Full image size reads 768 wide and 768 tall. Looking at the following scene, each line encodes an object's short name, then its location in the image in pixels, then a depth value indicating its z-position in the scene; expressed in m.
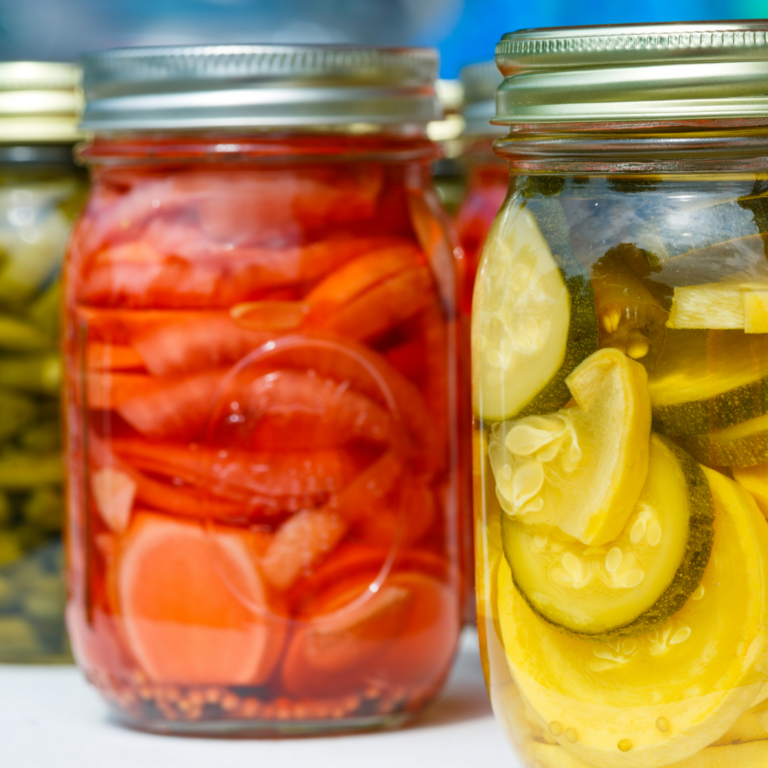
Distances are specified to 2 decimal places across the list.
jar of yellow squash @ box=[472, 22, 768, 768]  0.45
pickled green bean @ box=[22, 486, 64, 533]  0.57
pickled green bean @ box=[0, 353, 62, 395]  0.57
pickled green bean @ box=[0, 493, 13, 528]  0.57
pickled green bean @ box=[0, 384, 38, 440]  0.57
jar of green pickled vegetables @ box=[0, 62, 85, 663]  0.57
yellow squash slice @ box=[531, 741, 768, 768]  0.46
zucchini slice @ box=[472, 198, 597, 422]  0.46
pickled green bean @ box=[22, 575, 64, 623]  0.58
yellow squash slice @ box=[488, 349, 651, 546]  0.45
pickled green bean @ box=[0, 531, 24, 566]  0.57
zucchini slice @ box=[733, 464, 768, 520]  0.45
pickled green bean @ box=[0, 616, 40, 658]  0.58
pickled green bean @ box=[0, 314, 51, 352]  0.57
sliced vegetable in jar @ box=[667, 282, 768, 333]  0.45
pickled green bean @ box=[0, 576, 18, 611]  0.57
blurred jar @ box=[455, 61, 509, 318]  0.58
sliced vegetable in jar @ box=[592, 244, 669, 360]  0.46
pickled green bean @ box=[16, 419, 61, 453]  0.57
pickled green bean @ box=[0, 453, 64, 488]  0.57
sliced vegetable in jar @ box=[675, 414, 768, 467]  0.45
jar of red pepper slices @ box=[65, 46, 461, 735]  0.52
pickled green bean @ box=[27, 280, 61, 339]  0.57
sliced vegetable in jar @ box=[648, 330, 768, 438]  0.45
